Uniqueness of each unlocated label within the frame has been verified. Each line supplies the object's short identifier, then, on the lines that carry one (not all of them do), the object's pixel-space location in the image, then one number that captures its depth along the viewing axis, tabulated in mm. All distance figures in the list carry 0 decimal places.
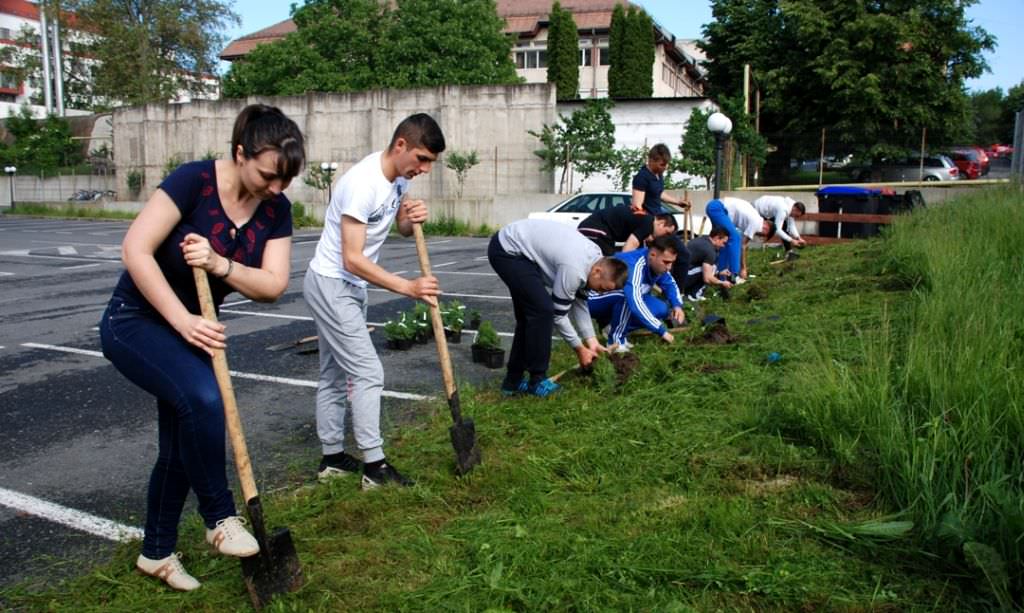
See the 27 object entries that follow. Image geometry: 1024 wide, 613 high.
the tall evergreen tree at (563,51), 42469
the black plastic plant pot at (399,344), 7281
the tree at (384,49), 36281
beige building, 46781
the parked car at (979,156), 33812
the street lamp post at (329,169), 28953
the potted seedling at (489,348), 6637
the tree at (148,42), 49219
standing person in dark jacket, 8359
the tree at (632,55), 41625
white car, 16562
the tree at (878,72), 31078
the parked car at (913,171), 29453
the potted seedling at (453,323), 7530
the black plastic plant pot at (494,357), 6625
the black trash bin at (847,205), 16380
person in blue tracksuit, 6188
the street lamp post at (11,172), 39081
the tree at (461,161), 27141
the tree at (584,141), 26125
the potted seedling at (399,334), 7238
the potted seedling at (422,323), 7457
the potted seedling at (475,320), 8203
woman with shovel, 2646
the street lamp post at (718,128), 13578
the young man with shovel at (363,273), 3713
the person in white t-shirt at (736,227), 9977
